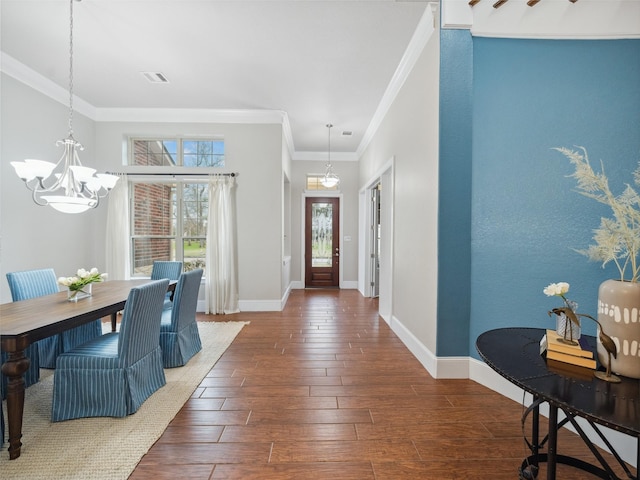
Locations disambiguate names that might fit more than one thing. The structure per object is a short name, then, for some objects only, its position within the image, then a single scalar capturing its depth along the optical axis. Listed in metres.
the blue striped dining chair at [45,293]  2.80
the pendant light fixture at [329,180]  5.66
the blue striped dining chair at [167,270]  3.92
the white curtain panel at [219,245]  4.96
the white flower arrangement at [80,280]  2.59
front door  7.40
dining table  1.76
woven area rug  1.69
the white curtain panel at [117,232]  4.88
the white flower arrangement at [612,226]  1.26
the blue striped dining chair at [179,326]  2.94
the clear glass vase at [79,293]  2.62
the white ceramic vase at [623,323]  1.20
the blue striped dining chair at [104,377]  2.12
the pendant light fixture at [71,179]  2.39
